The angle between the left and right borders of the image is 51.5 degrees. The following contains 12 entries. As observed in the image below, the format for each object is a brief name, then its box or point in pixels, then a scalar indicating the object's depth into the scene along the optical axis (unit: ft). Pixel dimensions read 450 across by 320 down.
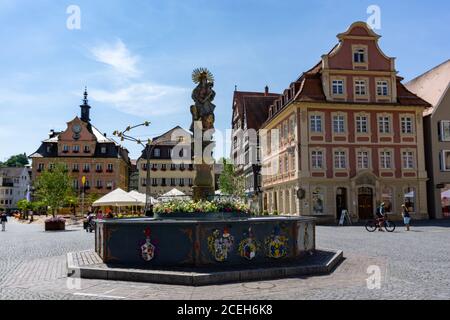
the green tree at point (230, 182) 197.58
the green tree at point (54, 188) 162.91
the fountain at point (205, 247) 34.60
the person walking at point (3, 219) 129.00
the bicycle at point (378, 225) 90.47
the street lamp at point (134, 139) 98.17
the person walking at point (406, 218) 90.31
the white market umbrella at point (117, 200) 108.33
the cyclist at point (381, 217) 90.63
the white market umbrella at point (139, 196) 115.96
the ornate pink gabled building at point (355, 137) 129.59
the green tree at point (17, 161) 509.76
